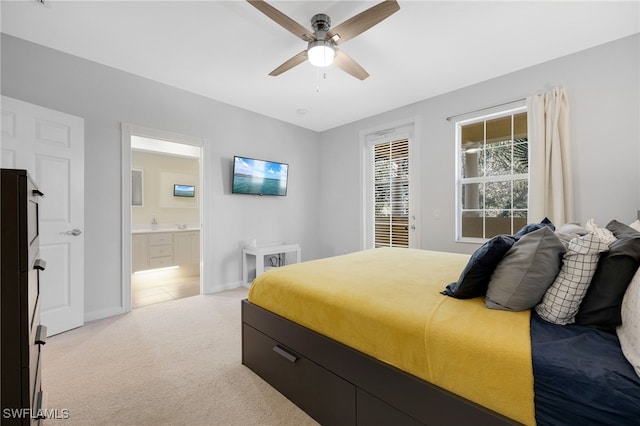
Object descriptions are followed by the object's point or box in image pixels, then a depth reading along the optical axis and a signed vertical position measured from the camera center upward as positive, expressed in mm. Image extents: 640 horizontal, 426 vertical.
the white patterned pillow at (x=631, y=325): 803 -366
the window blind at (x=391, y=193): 4176 +337
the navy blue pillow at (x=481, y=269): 1273 -267
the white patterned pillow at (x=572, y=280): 1039 -264
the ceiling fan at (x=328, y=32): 1802 +1383
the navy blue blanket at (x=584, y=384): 738 -496
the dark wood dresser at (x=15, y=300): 847 -269
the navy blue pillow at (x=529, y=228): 1706 -98
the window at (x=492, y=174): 3143 +484
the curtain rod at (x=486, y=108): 3032 +1278
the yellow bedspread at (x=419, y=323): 903 -479
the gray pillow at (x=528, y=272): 1133 -252
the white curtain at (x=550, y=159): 2680 +559
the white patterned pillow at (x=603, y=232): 1353 -107
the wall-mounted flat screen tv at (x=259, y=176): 4023 +606
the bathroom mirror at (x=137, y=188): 5230 +532
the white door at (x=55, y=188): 2295 +263
